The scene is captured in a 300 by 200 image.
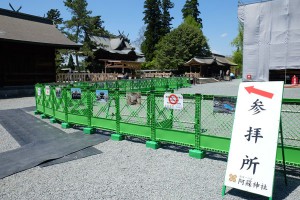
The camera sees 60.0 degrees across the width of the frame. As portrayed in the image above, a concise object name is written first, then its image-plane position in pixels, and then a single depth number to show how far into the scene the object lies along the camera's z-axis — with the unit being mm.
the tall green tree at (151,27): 55000
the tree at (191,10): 59062
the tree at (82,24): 30578
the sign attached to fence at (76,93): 8242
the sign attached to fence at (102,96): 7200
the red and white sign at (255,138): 3631
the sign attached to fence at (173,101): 5707
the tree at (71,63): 34725
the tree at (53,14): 61656
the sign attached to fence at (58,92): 8906
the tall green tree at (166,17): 57009
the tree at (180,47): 43438
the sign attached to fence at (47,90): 9742
